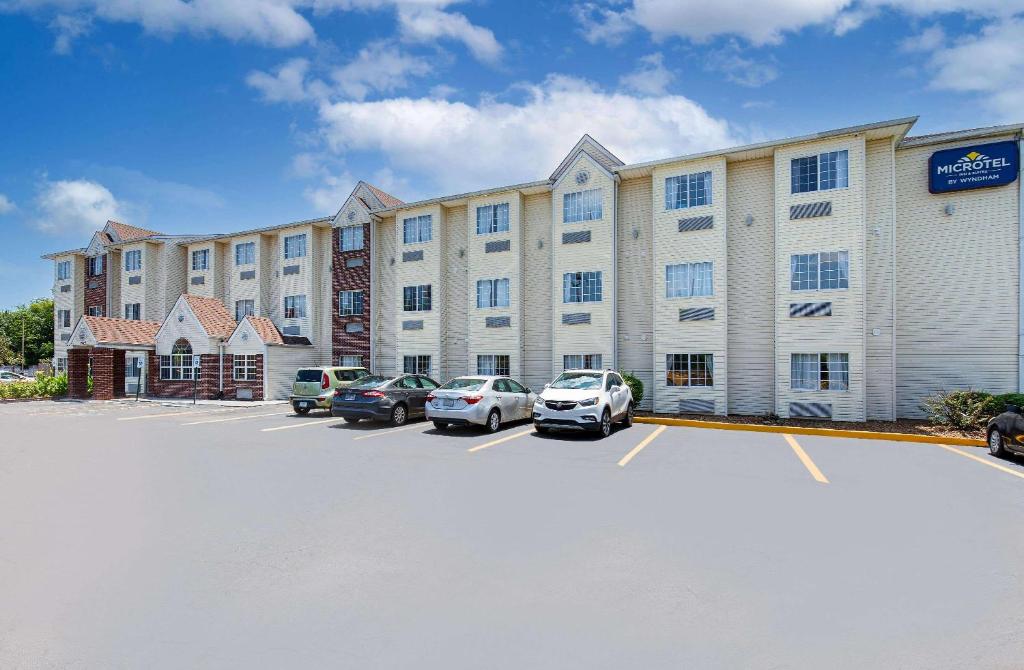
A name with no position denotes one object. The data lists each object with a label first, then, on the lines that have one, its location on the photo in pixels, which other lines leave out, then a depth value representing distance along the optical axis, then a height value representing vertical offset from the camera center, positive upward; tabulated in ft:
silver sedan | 44.96 -5.92
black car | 32.91 -6.27
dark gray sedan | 48.85 -6.20
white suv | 42.11 -5.55
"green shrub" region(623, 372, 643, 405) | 59.00 -5.55
